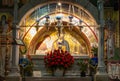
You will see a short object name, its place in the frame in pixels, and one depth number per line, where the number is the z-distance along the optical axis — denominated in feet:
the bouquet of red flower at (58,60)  42.64
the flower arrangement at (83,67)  44.03
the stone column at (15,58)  42.02
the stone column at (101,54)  41.88
